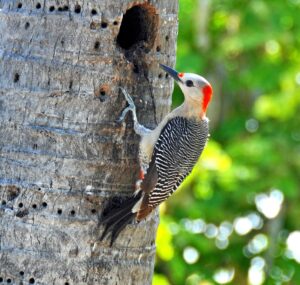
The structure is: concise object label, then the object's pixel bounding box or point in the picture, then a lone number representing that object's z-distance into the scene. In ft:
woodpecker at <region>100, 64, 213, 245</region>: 41.60
